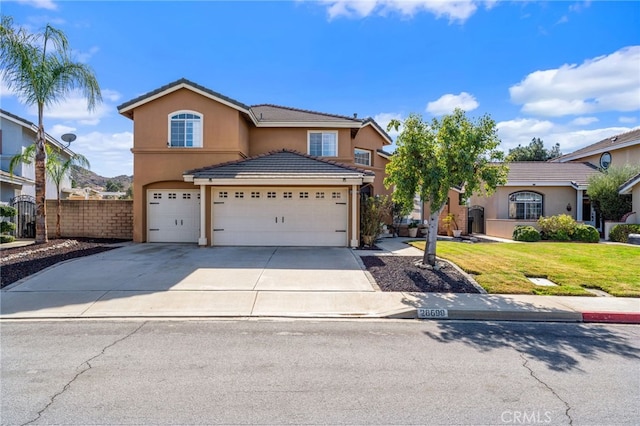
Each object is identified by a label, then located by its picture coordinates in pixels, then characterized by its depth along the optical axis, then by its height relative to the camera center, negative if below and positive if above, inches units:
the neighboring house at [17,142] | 895.7 +183.0
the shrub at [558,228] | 763.4 -32.7
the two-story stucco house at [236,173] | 582.9 +63.6
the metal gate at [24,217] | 673.6 -6.8
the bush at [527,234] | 764.6 -45.2
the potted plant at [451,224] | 885.2 -27.7
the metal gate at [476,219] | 983.0 -17.5
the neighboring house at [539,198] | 919.7 +36.1
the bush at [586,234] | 753.6 -44.9
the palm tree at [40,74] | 485.8 +197.8
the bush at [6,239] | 577.0 -39.4
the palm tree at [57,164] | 611.8 +83.6
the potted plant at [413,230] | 825.7 -38.8
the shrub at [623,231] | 740.8 -39.7
